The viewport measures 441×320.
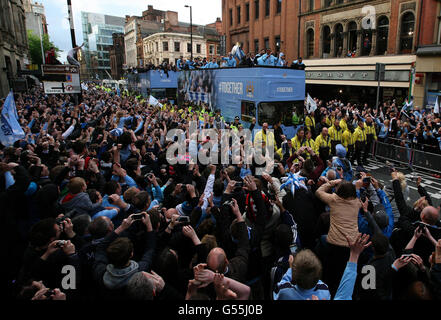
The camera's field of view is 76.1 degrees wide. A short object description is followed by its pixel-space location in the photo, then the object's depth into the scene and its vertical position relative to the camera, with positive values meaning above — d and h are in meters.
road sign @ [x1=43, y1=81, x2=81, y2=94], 11.23 +0.49
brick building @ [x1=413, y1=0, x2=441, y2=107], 17.72 +1.87
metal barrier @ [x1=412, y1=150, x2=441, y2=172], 9.33 -2.32
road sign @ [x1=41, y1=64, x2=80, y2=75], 11.00 +1.23
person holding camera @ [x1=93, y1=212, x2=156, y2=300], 2.26 -1.41
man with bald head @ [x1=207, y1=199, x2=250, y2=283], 2.22 -1.40
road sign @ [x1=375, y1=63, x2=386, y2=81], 11.31 +0.83
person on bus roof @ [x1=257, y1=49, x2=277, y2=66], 12.09 +1.50
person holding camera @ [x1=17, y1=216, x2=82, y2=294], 2.47 -1.39
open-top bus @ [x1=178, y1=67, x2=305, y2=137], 10.98 +0.04
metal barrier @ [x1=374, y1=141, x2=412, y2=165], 10.30 -2.27
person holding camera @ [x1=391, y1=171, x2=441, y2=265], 2.99 -1.53
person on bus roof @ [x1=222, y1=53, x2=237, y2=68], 13.95 +1.70
